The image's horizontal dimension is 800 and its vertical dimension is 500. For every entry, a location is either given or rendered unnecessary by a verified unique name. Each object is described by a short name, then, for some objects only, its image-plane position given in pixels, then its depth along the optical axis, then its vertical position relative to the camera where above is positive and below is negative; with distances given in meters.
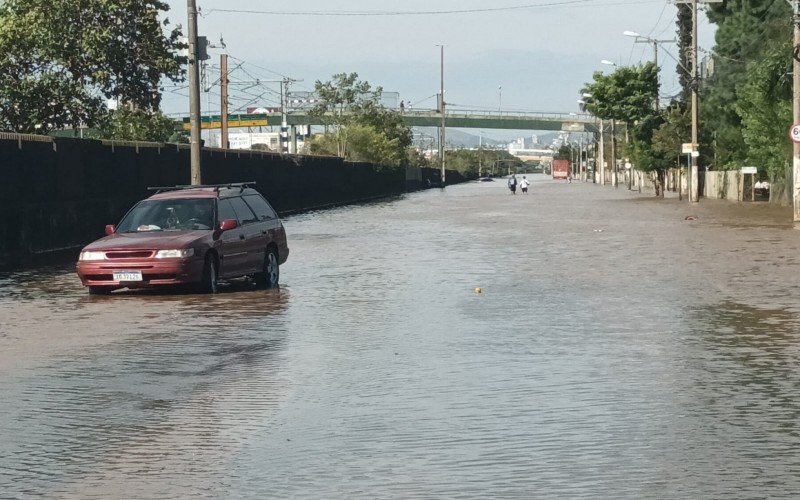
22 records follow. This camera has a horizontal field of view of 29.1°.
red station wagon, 20.72 -1.48
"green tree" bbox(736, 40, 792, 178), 55.81 +0.93
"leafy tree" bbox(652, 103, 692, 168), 89.06 -0.04
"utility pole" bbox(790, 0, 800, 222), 41.35 +0.53
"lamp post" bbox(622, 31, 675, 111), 83.81 +5.35
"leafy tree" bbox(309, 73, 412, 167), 117.12 +0.85
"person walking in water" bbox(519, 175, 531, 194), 105.89 -3.43
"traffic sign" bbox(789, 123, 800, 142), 40.62 -0.02
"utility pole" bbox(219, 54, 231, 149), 71.44 +1.43
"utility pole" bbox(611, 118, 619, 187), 137.12 -2.89
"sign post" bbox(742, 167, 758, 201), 64.81 -1.76
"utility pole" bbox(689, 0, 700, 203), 69.31 -0.68
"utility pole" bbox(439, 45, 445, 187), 166.00 +6.65
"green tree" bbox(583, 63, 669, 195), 97.81 +2.21
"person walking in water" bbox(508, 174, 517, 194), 106.89 -3.52
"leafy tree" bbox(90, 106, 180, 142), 52.94 +0.41
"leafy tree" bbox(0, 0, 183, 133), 45.84 +2.47
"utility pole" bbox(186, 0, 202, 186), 37.56 +1.21
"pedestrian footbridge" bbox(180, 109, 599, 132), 181.12 +1.68
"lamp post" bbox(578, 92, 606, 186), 160.65 -2.97
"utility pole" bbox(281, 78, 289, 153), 108.15 +2.30
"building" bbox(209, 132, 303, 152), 177.70 -0.45
